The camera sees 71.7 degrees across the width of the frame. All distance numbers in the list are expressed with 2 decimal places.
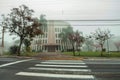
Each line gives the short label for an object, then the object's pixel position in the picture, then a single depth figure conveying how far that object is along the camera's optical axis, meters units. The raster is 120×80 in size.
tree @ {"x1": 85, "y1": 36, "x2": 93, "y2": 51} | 31.08
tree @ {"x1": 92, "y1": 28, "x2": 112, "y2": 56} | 14.42
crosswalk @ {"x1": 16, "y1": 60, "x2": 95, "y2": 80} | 4.05
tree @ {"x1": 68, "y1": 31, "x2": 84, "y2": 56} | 15.42
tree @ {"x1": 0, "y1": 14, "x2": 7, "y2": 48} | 13.16
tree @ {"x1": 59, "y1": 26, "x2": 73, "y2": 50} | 31.72
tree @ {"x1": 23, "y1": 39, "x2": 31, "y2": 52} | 16.96
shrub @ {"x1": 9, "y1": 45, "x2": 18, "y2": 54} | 14.64
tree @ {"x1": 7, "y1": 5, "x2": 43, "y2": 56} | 12.76
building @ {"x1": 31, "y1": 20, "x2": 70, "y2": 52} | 31.86
